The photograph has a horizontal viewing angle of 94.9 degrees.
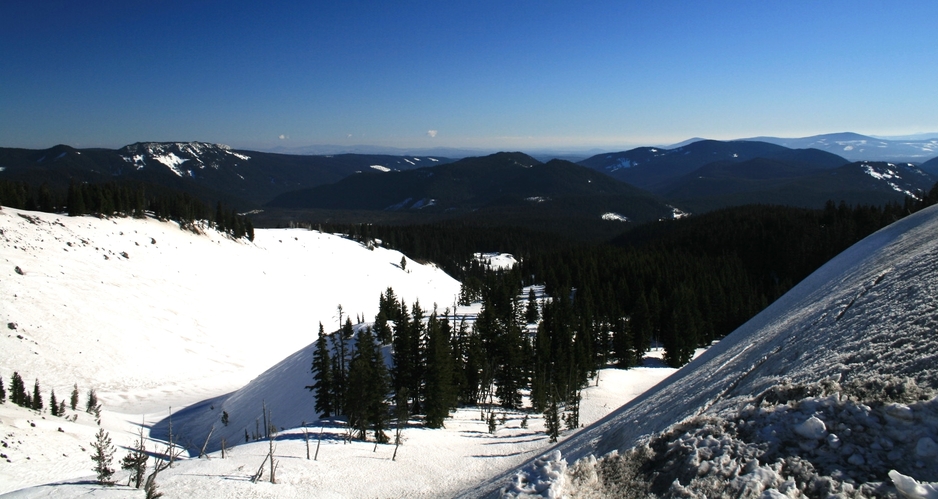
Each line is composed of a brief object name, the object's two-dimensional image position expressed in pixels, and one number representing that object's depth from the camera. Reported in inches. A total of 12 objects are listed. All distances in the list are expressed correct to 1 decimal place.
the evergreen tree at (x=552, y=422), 933.2
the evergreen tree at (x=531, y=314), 2938.0
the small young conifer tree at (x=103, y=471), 550.9
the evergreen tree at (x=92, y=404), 1680.6
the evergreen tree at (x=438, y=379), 1270.9
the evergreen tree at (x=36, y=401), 1551.4
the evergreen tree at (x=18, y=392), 1533.0
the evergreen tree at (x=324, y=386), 1528.1
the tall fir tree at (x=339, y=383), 1480.1
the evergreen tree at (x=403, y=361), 1521.9
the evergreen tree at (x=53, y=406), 1529.3
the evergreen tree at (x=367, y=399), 1101.1
